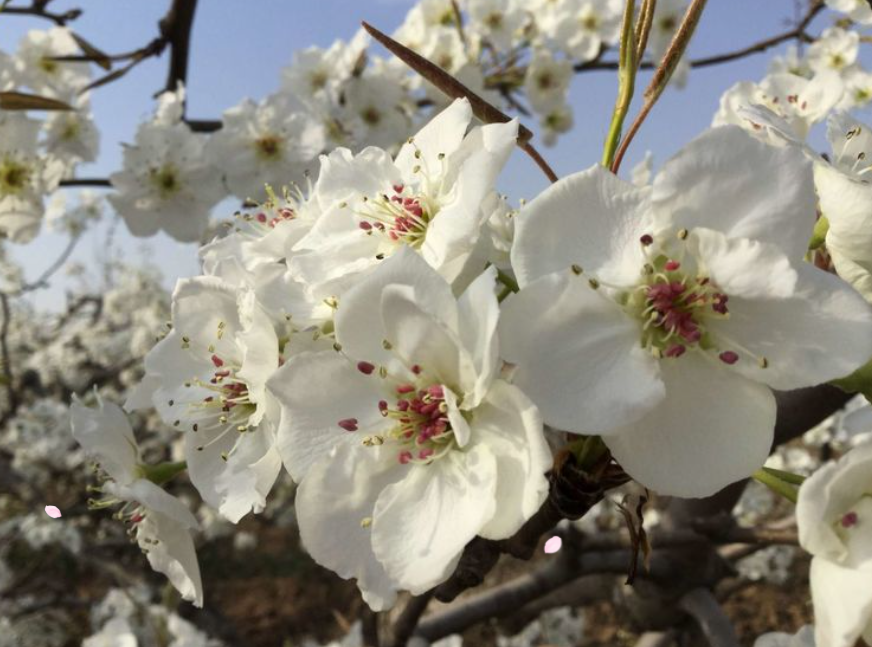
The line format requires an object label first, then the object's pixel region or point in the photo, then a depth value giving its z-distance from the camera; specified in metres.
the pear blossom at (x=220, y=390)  0.09
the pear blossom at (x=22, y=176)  0.28
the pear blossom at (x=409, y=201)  0.08
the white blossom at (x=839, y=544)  0.07
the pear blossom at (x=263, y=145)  0.29
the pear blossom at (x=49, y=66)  0.33
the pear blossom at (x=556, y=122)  0.50
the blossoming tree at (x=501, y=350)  0.07
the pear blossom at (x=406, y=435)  0.07
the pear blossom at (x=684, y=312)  0.07
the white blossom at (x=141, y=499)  0.11
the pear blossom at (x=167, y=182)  0.29
